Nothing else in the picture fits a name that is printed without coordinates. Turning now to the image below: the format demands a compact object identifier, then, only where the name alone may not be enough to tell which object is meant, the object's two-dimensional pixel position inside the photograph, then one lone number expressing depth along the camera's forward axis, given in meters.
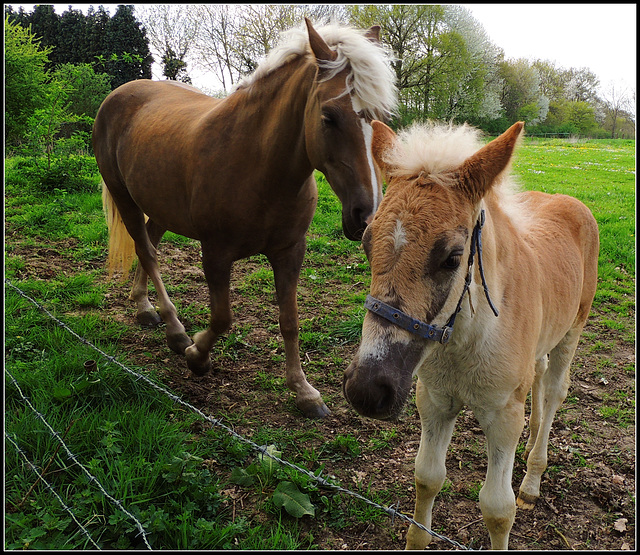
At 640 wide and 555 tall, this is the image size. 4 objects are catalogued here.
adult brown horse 2.62
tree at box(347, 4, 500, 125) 22.27
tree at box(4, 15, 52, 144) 8.98
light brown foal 1.49
